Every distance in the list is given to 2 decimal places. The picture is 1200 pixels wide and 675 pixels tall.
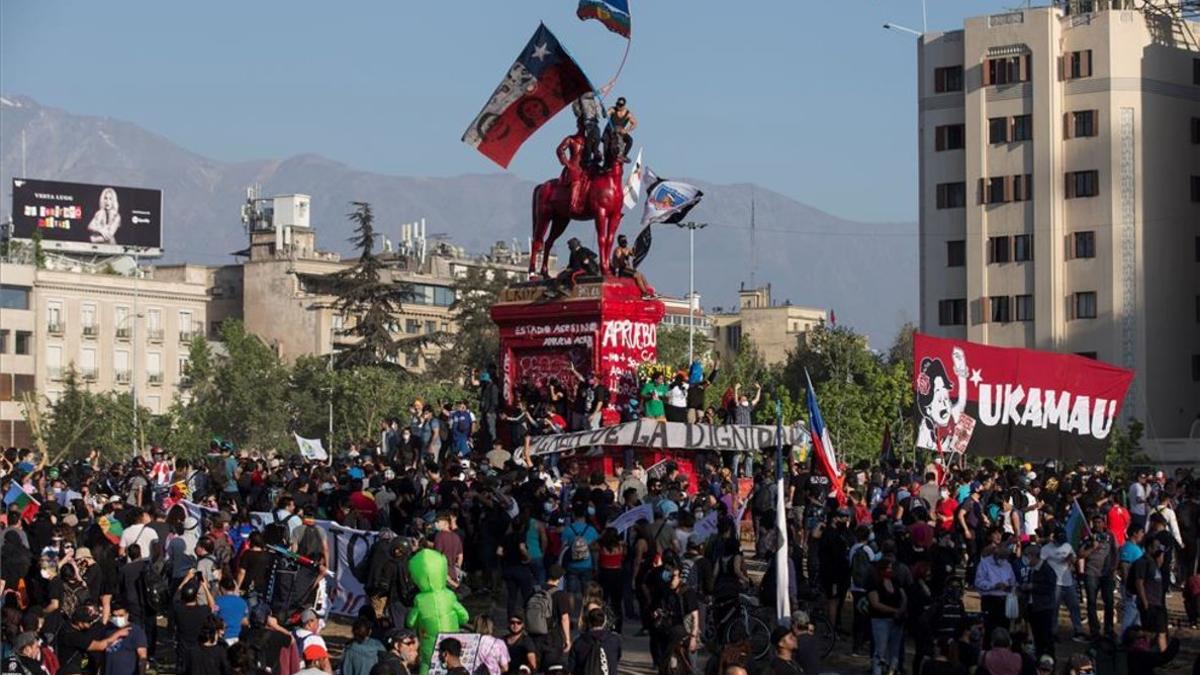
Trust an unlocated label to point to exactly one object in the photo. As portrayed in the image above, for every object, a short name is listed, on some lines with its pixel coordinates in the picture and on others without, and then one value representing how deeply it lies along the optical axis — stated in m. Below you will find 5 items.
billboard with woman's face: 134.00
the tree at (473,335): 124.12
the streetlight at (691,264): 100.99
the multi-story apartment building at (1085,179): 92.25
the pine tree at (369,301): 116.88
